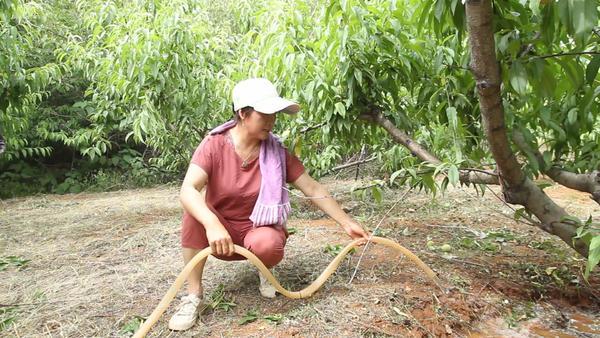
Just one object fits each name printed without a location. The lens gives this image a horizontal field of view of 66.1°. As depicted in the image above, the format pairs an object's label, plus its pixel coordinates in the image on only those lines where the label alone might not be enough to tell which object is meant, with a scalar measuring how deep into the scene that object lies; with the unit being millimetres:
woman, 1805
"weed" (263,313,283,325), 1757
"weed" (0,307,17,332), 1806
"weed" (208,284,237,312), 1904
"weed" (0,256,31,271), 2600
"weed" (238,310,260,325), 1772
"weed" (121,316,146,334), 1737
